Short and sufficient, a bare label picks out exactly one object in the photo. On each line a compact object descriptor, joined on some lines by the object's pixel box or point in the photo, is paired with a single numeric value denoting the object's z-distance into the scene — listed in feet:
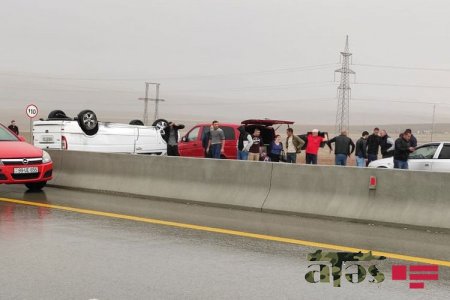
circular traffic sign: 111.48
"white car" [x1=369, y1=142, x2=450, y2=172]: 52.70
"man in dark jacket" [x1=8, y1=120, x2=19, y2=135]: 106.01
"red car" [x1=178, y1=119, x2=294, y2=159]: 68.18
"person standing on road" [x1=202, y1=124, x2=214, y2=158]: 62.03
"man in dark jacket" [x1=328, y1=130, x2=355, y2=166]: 61.87
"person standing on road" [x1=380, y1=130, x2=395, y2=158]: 63.57
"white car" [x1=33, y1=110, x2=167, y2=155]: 61.26
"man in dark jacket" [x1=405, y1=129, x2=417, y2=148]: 59.26
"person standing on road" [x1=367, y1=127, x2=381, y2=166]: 62.64
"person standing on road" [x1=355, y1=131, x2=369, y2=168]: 64.54
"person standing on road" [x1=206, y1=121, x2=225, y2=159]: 61.62
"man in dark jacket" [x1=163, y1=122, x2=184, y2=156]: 63.93
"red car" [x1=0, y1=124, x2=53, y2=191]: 42.09
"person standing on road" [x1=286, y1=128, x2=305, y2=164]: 63.93
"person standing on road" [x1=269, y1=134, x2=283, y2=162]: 61.52
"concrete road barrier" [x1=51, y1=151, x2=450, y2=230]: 32.65
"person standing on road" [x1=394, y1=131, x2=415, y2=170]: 53.38
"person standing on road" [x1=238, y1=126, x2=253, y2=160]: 62.28
